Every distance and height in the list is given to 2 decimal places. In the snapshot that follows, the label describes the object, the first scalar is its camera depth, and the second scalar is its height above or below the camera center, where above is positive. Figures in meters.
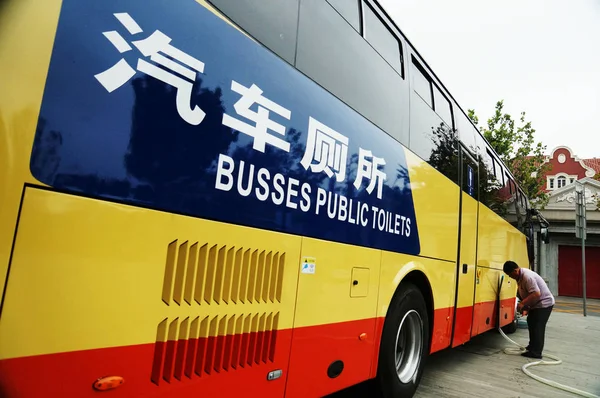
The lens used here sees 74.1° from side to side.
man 6.54 -0.48
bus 1.34 +0.20
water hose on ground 4.55 -1.30
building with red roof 22.45 +1.52
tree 19.73 +6.13
